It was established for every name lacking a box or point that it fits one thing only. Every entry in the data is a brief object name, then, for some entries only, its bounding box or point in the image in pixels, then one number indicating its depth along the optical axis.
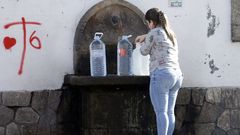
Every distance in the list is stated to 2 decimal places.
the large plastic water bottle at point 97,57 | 10.52
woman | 9.63
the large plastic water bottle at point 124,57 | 10.62
